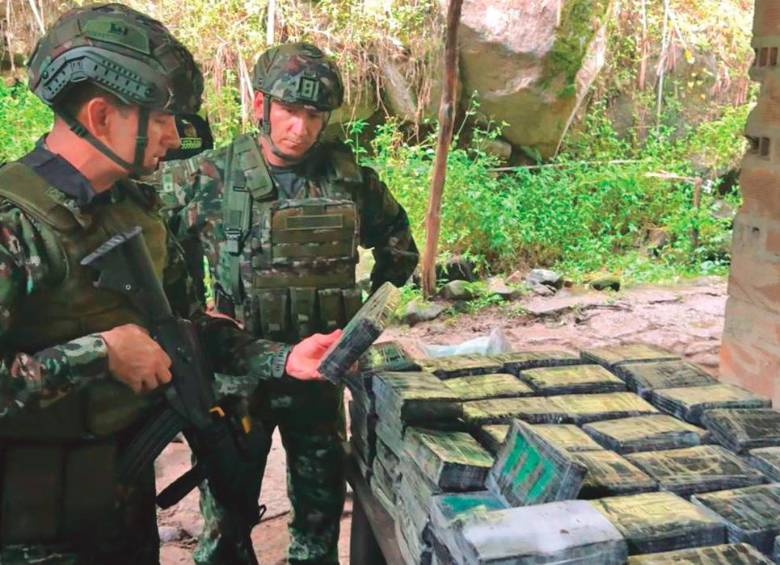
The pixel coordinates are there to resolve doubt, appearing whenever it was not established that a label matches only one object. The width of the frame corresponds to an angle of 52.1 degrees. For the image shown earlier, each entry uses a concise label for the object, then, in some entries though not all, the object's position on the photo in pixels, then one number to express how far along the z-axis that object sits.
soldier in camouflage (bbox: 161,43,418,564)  2.56
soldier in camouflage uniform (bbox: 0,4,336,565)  1.50
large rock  8.50
